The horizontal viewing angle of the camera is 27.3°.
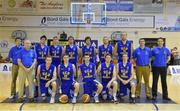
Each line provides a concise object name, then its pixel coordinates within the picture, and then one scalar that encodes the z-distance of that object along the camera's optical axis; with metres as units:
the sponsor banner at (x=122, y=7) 20.89
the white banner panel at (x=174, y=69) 19.32
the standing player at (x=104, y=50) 11.28
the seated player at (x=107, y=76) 10.21
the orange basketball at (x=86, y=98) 10.05
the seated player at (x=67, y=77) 10.23
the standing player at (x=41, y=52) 10.98
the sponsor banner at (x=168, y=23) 20.95
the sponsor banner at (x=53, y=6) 20.95
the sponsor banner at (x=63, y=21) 20.89
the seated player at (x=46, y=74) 10.26
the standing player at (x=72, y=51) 11.44
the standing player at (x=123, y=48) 11.05
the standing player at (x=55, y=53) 11.30
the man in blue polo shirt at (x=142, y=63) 10.59
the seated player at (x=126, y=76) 10.24
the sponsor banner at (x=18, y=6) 20.92
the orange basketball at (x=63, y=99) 10.03
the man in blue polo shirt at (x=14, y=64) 10.64
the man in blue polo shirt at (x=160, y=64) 10.53
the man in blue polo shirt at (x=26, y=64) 10.17
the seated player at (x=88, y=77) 10.27
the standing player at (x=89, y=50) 11.35
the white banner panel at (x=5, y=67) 19.39
